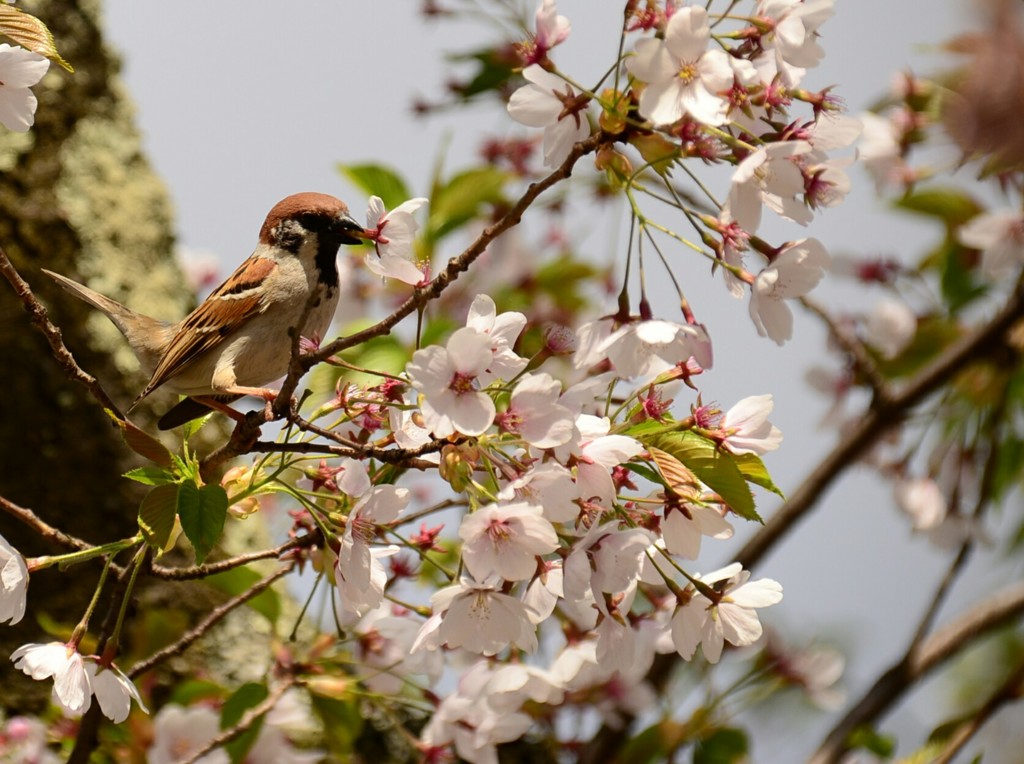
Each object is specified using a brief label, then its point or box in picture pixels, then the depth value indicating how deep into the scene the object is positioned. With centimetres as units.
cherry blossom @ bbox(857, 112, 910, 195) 655
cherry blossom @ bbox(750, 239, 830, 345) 496
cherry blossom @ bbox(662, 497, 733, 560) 497
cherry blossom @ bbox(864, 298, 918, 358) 669
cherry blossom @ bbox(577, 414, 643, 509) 495
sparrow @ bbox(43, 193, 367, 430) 518
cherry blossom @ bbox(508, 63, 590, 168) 497
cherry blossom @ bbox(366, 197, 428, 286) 500
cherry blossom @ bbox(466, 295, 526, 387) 497
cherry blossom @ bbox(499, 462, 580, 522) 494
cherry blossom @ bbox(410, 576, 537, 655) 497
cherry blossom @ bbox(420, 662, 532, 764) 513
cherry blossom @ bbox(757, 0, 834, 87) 495
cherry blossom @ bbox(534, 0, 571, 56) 497
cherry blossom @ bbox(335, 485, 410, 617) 498
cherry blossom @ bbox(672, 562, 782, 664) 498
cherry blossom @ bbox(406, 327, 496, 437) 493
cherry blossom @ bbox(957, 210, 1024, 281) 599
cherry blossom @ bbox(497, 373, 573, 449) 494
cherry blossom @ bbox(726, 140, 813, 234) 494
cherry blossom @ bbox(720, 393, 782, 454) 498
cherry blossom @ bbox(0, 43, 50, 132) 497
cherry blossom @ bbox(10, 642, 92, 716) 498
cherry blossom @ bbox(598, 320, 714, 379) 495
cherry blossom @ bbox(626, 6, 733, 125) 493
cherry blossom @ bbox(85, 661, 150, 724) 499
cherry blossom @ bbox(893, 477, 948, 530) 646
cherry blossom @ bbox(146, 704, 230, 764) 516
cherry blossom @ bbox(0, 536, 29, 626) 497
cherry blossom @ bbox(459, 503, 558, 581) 493
